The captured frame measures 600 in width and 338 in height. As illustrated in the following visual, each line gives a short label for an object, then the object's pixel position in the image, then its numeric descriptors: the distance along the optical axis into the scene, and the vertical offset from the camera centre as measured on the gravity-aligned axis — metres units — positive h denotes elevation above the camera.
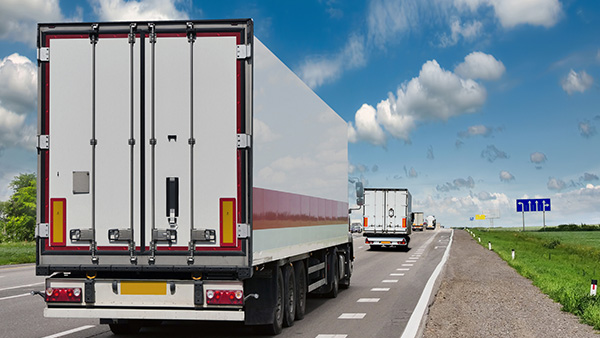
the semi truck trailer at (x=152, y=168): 9.02 +0.53
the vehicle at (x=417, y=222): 114.11 -2.04
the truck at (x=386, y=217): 40.03 -0.44
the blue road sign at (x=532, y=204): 86.56 +0.36
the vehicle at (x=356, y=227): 101.16 -2.50
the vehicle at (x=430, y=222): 133.76 -2.46
